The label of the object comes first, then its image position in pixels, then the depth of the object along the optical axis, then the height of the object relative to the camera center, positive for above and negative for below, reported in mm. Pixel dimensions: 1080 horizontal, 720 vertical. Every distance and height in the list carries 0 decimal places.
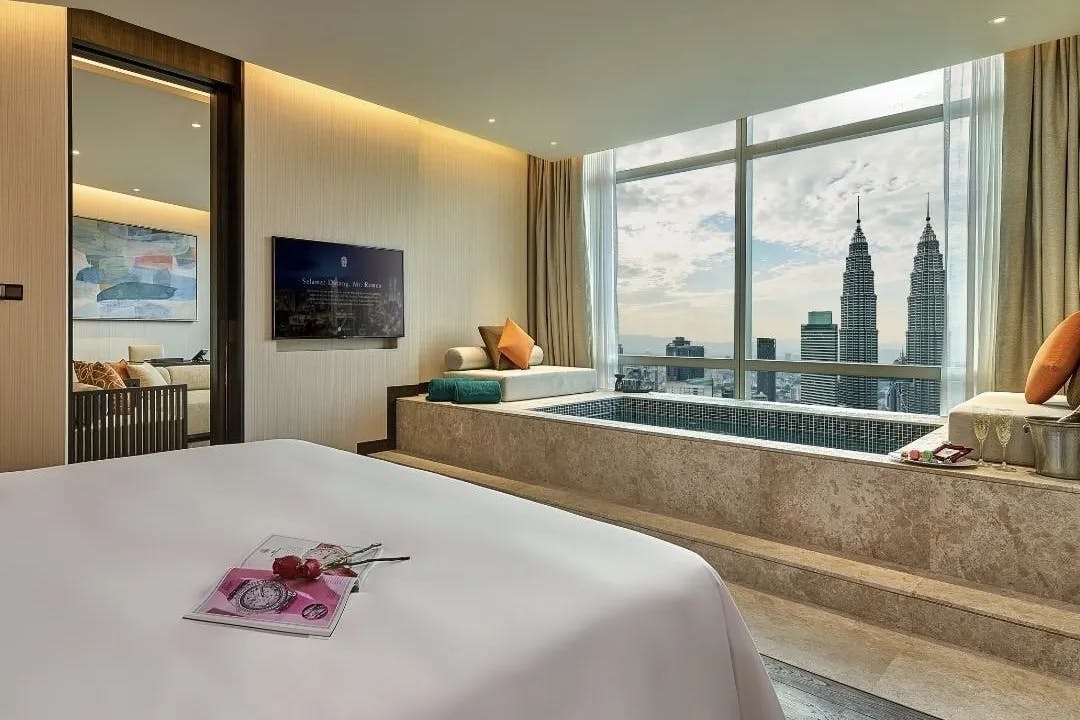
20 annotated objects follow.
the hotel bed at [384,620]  769 -404
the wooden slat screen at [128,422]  3613 -430
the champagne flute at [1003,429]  2449 -304
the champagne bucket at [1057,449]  2289 -357
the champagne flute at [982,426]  2531 -301
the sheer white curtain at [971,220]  3984 +847
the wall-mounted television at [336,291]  4406 +450
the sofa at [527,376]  4824 -200
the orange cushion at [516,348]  5480 +27
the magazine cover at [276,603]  927 -392
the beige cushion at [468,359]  5359 -69
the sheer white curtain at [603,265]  6090 +837
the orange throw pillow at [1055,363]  2717 -47
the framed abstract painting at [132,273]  3562 +460
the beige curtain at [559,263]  6219 +887
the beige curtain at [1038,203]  3719 +903
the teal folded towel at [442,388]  4660 -283
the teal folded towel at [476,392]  4531 -296
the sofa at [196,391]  4004 -263
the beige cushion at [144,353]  3746 -16
